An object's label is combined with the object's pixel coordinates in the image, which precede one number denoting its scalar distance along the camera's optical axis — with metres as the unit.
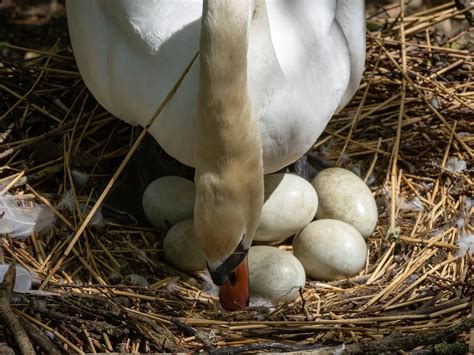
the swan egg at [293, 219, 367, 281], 3.63
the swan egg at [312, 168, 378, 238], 3.83
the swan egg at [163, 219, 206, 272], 3.70
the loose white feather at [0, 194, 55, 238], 3.73
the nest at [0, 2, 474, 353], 3.14
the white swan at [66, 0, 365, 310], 2.99
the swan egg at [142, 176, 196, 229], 3.85
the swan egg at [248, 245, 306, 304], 3.52
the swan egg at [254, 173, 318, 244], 3.71
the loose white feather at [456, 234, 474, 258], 3.78
